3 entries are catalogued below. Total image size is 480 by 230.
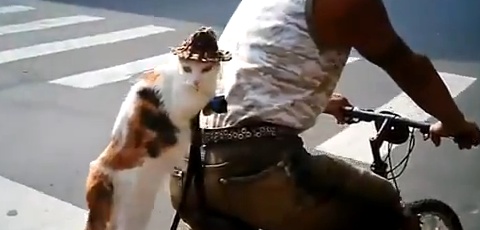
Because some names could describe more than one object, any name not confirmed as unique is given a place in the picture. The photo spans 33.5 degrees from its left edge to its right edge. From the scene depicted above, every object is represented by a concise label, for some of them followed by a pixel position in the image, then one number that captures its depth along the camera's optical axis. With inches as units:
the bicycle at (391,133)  114.9
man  87.8
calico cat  80.0
